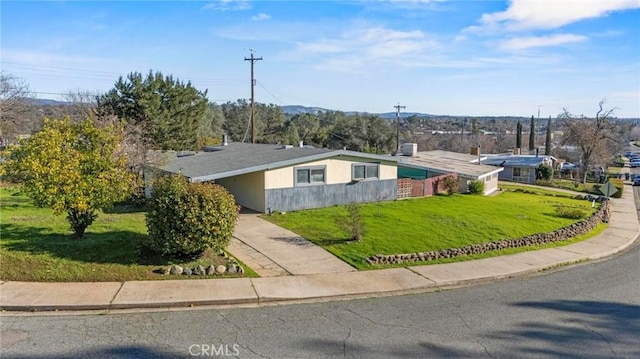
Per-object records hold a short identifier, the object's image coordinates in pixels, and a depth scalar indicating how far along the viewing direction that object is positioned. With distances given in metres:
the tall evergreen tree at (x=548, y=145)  73.12
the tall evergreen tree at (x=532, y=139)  76.66
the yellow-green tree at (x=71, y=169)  11.21
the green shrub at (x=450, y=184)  29.28
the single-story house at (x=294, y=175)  19.53
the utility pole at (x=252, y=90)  34.33
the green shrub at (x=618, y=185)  38.41
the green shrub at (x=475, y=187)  30.36
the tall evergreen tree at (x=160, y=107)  34.62
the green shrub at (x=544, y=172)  47.03
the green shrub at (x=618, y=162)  82.06
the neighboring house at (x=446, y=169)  30.17
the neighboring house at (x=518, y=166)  48.03
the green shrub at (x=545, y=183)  45.19
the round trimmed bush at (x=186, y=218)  10.91
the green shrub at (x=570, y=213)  22.48
